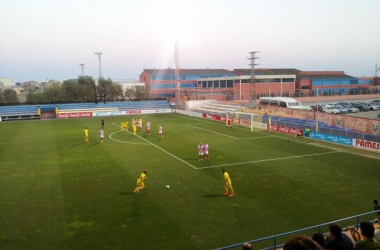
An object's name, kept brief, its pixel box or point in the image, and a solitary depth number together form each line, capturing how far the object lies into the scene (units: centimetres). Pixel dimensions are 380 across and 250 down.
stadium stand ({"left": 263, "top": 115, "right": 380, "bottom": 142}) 2824
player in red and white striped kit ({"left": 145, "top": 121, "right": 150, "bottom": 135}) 3842
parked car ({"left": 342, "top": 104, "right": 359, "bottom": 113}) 5729
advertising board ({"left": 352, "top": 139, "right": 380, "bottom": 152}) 2686
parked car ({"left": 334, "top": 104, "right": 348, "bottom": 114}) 5611
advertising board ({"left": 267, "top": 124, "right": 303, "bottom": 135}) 3591
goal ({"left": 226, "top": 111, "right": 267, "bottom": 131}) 4194
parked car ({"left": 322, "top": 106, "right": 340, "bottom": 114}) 5516
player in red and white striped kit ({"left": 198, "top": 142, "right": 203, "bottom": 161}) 2459
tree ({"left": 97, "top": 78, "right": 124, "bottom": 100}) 7856
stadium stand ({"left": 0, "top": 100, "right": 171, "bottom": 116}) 6022
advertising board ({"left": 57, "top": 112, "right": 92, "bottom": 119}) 6126
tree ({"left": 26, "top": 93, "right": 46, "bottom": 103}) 8125
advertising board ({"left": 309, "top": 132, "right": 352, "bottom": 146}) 2966
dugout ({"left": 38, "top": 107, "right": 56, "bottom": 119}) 6128
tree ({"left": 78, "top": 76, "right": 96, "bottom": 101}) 7638
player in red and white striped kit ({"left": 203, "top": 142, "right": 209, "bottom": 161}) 2459
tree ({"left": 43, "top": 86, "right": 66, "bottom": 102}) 7766
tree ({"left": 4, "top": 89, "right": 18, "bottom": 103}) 8430
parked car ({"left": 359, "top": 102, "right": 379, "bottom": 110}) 6033
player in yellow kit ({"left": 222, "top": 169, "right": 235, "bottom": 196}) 1664
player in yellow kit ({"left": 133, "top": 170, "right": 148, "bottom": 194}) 1736
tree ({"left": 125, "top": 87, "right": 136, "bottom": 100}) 8406
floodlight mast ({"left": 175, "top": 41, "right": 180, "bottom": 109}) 6431
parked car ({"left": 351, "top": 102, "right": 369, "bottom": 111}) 6032
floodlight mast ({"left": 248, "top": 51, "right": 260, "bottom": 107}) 5916
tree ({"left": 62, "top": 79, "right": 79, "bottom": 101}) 7647
